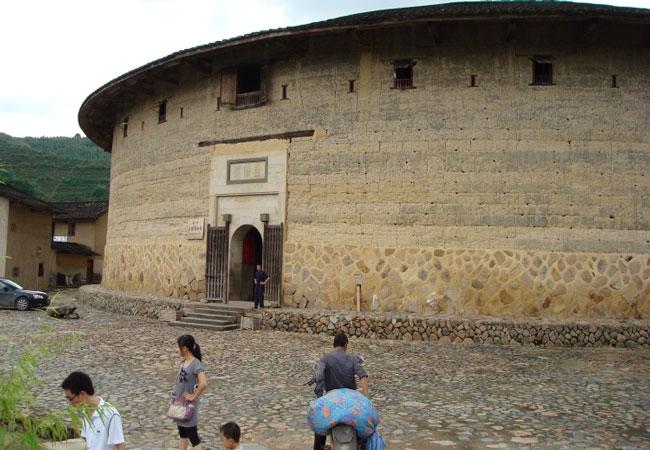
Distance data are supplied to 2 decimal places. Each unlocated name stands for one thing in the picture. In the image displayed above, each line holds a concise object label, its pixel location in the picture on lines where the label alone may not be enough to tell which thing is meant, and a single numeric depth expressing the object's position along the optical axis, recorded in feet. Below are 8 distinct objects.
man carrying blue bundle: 15.05
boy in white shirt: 10.62
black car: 58.03
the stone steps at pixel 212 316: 41.88
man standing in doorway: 43.27
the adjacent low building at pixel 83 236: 110.83
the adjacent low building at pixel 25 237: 79.82
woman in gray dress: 14.46
